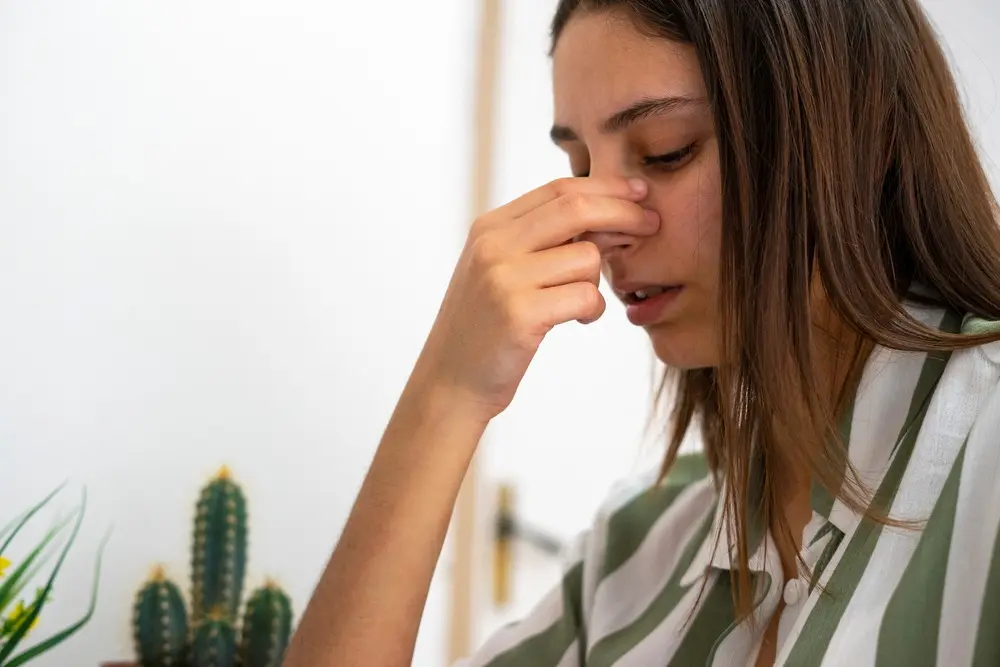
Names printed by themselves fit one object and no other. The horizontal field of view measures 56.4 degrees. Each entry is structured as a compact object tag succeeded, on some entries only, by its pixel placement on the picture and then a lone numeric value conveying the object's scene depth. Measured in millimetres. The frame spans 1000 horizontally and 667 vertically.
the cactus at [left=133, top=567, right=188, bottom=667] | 907
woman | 635
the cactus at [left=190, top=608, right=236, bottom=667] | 915
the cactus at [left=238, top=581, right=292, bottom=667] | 942
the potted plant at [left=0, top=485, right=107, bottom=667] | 732
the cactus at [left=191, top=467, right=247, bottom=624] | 937
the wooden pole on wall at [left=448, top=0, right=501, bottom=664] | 1386
